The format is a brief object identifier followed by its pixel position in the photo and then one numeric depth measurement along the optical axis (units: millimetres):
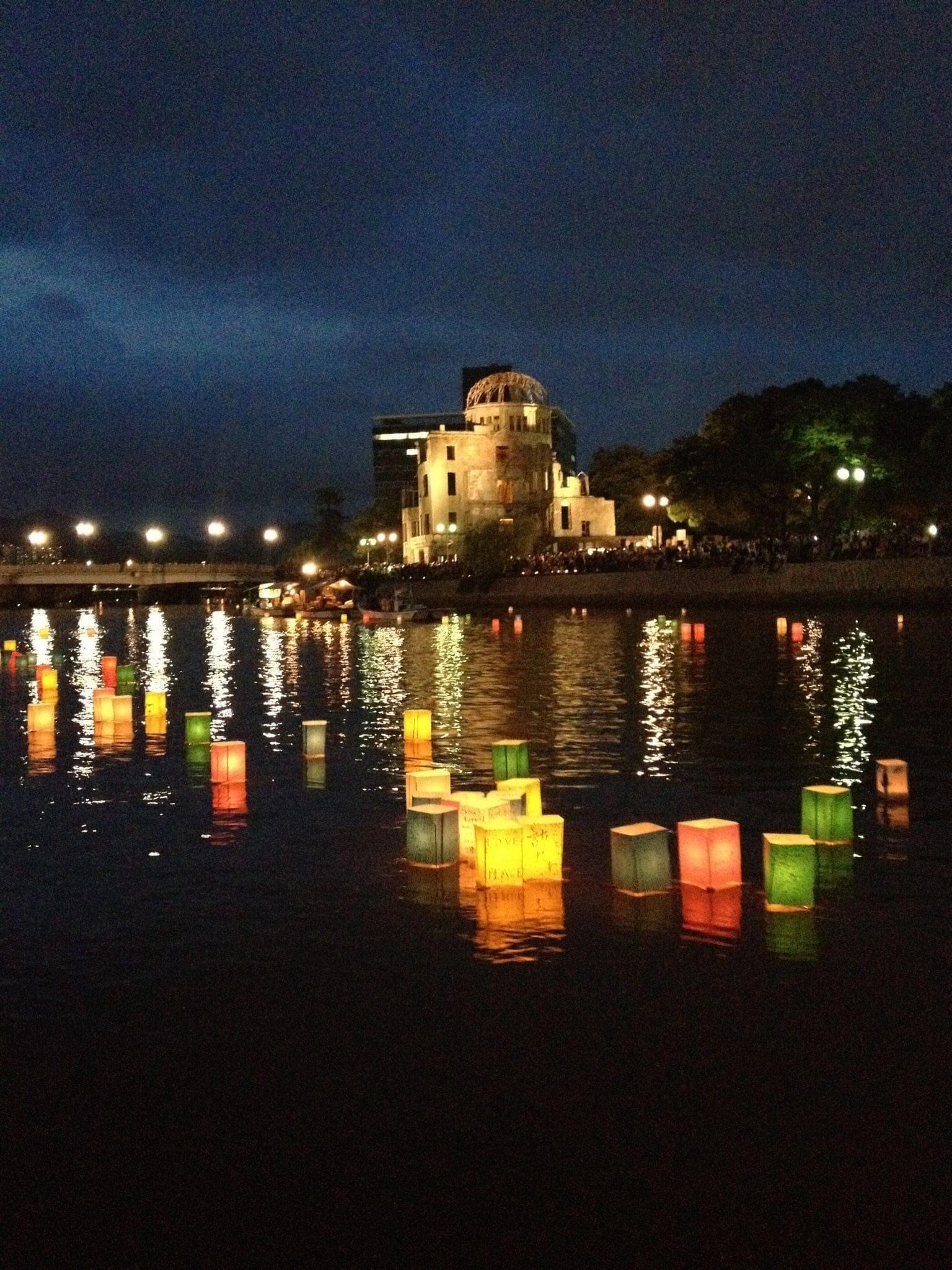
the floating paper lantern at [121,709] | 20828
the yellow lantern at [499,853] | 9992
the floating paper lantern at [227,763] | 15328
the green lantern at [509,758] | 14516
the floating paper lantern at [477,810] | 11000
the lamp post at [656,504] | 88938
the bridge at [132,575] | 128375
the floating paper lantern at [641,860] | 9828
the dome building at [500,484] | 123438
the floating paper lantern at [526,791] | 11414
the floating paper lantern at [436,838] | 10812
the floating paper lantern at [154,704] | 21547
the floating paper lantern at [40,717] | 20922
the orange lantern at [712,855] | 9867
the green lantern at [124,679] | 27484
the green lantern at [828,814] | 11523
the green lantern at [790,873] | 9453
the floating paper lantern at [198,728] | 19109
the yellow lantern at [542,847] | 10156
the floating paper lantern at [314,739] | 17656
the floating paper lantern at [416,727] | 18562
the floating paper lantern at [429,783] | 12266
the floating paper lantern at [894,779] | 13570
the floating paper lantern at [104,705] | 20719
